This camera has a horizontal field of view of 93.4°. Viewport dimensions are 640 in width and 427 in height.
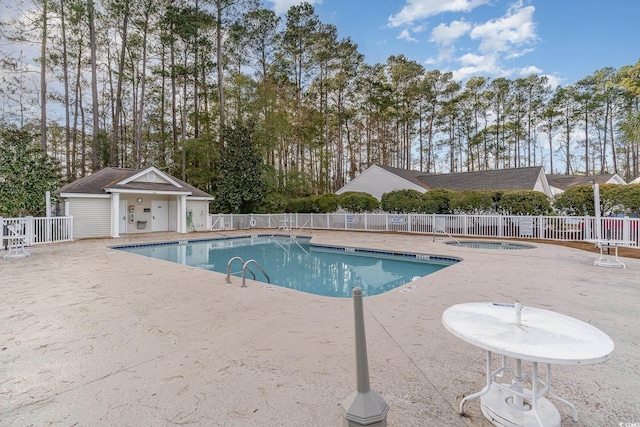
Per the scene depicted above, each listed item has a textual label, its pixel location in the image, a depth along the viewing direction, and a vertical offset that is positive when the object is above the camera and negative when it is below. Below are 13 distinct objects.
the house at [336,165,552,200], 18.23 +2.30
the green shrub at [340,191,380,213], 18.23 +0.78
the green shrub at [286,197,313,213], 20.62 +0.70
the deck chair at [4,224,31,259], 8.45 -1.02
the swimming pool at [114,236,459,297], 7.40 -1.55
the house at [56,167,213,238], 14.00 +0.68
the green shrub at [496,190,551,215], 13.34 +0.49
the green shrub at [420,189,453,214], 15.63 +0.65
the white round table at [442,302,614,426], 1.57 -0.72
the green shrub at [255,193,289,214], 21.16 +0.88
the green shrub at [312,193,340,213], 19.22 +0.78
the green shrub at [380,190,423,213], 16.30 +0.73
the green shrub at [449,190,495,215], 14.50 +0.59
